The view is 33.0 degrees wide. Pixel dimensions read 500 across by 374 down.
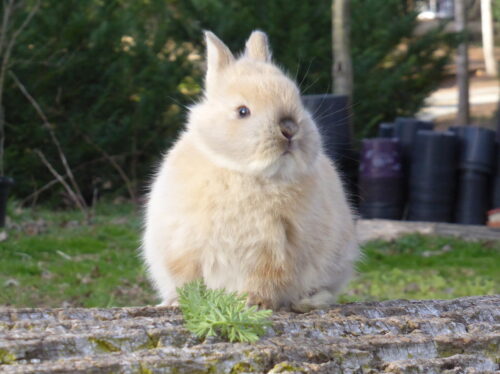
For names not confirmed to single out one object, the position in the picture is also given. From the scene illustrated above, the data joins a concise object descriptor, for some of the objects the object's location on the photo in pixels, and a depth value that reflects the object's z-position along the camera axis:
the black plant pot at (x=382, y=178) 10.08
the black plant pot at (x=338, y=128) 8.37
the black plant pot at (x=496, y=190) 10.07
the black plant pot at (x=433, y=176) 10.02
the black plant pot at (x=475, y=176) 10.10
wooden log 2.33
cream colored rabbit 3.07
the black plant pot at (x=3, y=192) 8.83
